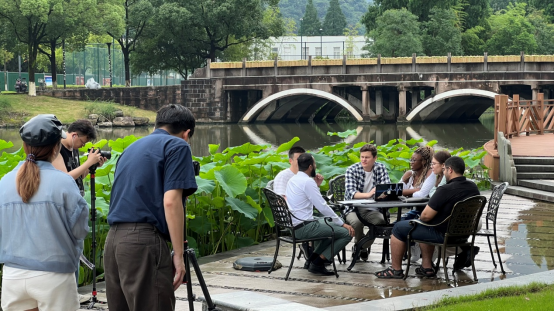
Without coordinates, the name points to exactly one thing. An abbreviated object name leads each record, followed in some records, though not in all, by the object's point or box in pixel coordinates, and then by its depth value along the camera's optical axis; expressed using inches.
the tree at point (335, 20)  4649.6
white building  3184.1
